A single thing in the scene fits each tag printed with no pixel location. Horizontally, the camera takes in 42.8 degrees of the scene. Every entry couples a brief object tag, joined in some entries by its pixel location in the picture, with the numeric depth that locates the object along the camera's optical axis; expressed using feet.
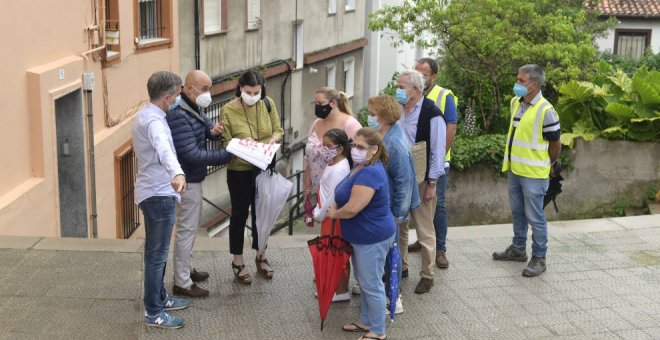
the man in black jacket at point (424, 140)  22.34
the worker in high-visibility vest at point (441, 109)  23.80
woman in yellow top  21.70
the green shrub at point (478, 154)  42.83
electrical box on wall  32.08
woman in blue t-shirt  18.31
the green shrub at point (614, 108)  41.01
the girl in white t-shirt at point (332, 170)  19.62
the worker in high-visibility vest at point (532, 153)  24.02
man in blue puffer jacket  20.08
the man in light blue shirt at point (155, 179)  18.21
